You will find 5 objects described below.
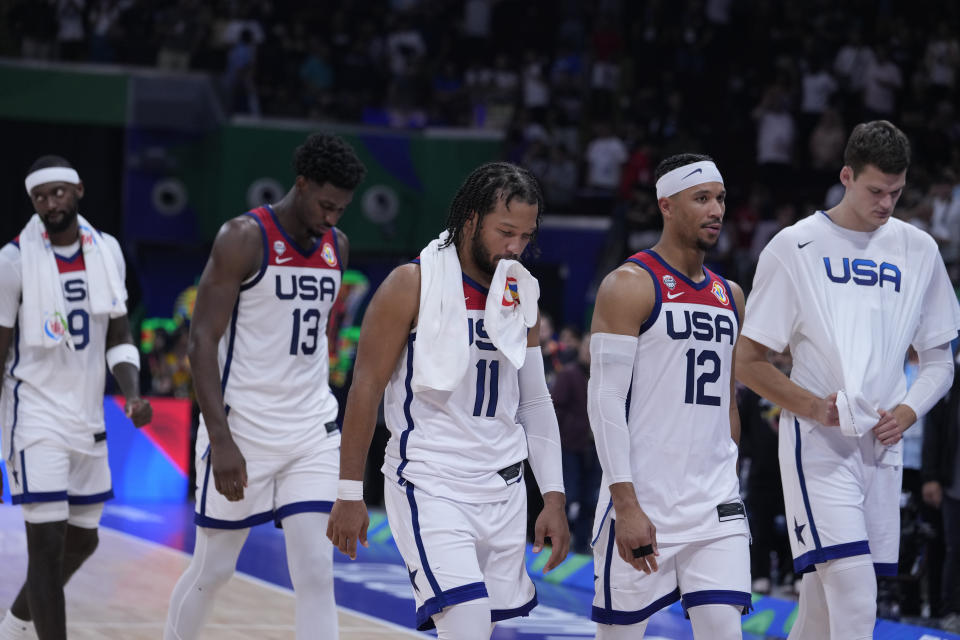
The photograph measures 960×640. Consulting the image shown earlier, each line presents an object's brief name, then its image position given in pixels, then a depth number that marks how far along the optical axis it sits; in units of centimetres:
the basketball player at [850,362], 1035
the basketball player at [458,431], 877
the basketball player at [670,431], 945
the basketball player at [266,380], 1115
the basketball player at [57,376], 1229
